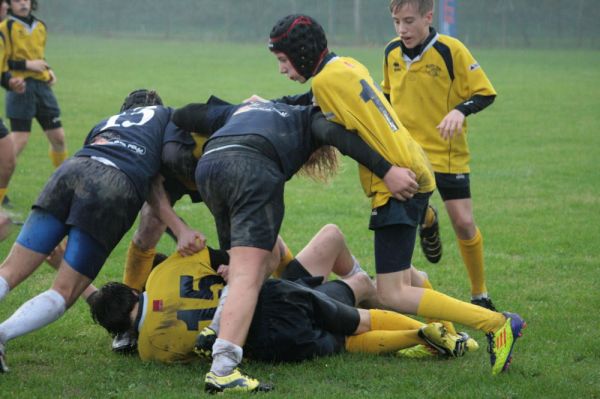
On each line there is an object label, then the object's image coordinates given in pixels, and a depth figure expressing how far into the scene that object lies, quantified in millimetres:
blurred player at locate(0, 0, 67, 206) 20891
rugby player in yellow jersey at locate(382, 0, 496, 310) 12398
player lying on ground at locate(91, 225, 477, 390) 9734
